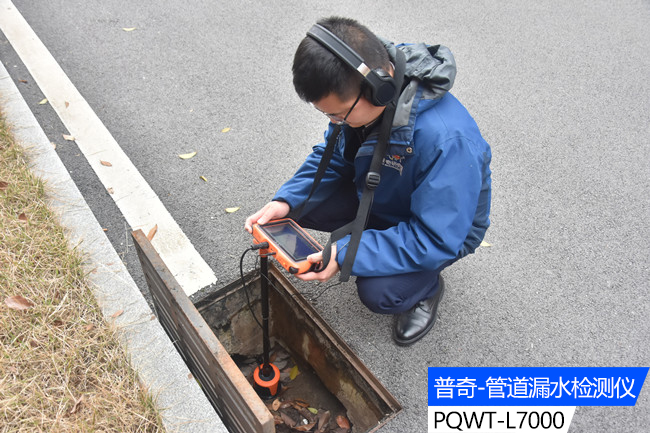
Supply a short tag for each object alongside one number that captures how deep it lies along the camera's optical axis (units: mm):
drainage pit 1915
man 1709
